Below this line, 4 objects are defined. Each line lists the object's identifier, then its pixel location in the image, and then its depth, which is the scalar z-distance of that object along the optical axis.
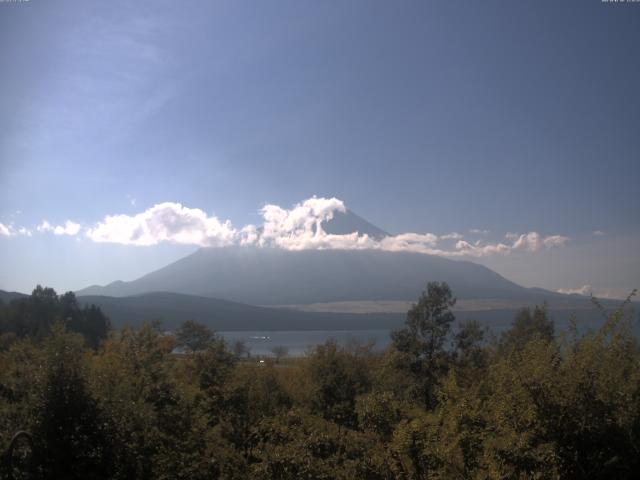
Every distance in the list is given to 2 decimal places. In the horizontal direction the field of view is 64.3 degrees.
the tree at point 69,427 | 10.35
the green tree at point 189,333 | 52.87
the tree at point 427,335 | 25.33
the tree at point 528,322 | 32.71
